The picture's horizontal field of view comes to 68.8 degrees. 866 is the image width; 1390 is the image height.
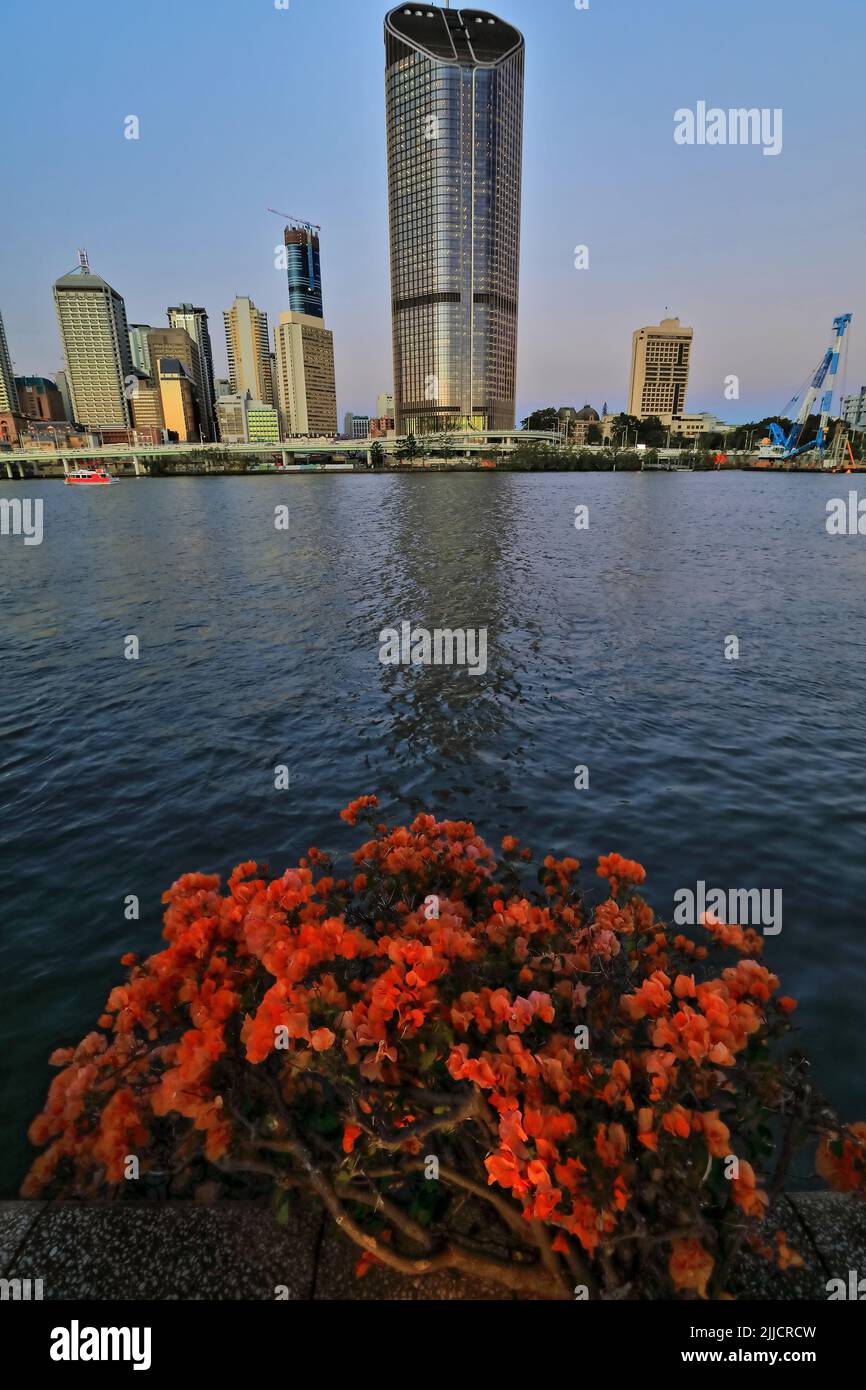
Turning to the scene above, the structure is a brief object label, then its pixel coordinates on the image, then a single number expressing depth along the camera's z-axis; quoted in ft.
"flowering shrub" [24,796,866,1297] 11.16
